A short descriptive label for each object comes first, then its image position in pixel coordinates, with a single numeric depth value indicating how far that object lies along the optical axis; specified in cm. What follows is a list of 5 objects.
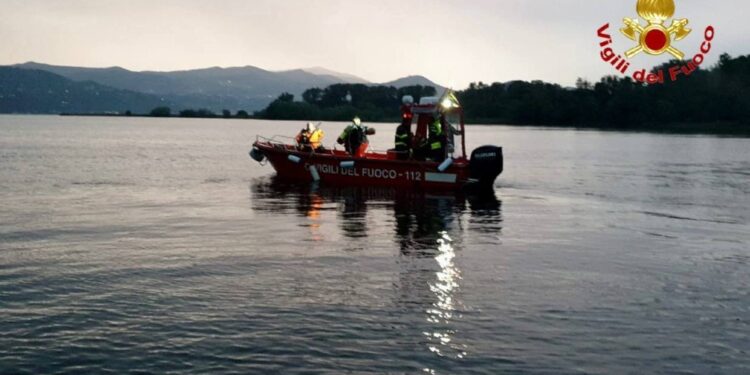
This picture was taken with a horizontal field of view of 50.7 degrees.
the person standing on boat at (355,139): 2577
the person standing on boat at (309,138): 2716
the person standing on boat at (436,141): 2386
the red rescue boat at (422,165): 2402
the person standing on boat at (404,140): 2478
